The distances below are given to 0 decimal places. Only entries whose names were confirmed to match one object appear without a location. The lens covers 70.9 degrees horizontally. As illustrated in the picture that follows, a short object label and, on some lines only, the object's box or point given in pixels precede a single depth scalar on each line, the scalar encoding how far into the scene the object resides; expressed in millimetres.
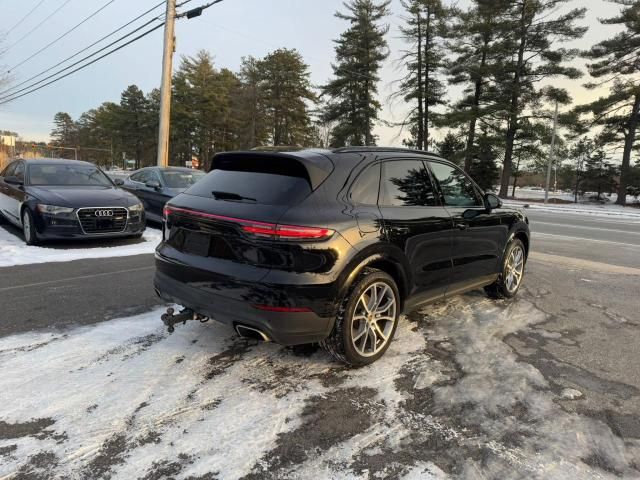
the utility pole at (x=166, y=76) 15008
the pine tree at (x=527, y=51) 34125
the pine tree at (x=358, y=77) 42469
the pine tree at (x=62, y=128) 112938
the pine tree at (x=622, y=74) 33094
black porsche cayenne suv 2922
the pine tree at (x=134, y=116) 71062
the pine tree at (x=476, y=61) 35719
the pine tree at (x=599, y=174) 47344
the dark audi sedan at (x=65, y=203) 7246
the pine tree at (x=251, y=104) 47812
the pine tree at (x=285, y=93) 48469
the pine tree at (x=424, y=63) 39209
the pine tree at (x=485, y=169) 41812
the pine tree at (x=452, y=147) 41781
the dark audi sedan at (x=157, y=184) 10266
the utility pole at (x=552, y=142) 31250
